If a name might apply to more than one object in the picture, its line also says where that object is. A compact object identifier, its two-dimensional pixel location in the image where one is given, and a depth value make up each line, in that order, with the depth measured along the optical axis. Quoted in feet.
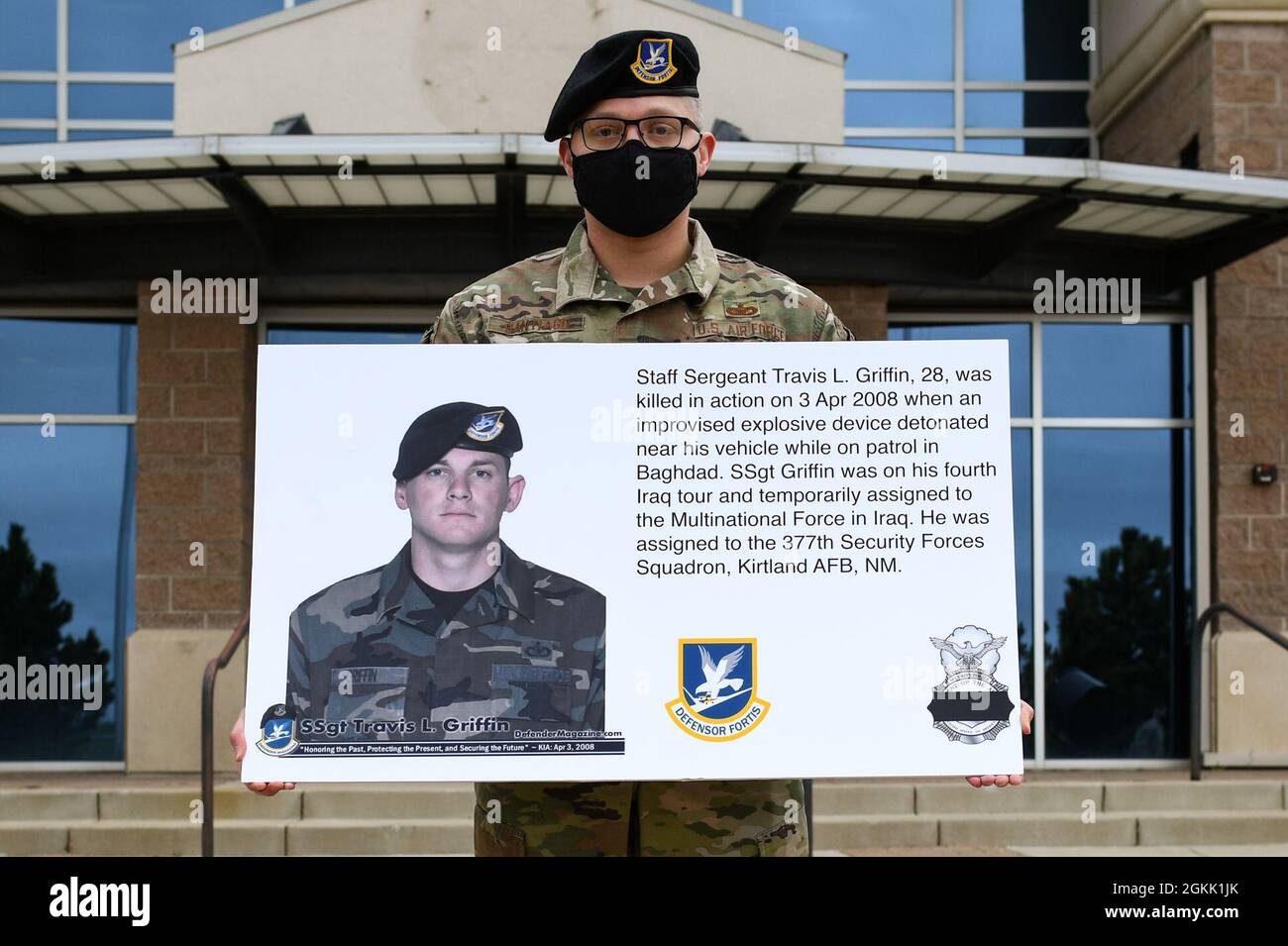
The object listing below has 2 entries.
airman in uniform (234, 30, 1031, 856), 8.95
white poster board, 8.64
